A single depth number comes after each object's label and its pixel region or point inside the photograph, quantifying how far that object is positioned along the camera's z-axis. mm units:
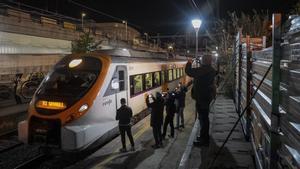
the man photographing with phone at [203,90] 4962
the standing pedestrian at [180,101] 8287
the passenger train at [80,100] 5787
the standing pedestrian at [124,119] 6297
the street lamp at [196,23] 10848
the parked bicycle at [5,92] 11764
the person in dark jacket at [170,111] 7206
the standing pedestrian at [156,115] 6560
